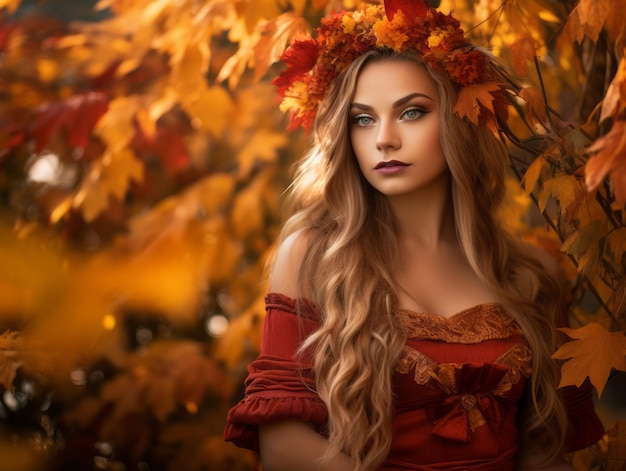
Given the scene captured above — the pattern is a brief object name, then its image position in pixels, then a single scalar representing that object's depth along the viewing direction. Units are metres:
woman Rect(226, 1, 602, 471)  2.07
